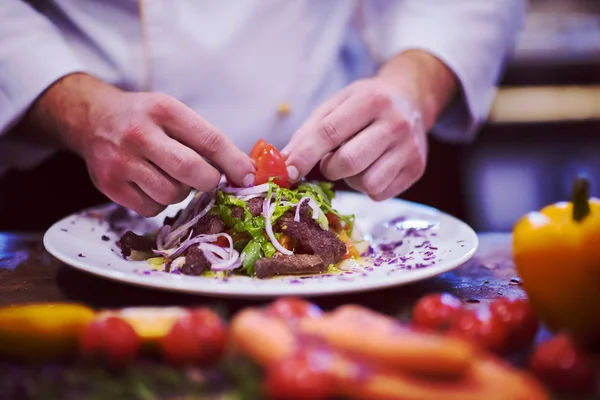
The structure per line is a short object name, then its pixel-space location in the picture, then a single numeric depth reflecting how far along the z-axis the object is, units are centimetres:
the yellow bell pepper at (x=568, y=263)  47
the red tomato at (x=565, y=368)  40
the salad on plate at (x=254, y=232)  62
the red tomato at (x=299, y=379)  38
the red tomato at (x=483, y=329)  45
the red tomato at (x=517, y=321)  46
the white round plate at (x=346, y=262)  51
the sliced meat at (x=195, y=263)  59
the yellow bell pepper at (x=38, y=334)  44
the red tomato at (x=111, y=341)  42
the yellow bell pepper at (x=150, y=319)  45
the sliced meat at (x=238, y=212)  64
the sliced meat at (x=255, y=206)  64
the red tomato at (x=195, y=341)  42
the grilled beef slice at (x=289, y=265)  59
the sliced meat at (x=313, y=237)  63
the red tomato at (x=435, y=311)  46
